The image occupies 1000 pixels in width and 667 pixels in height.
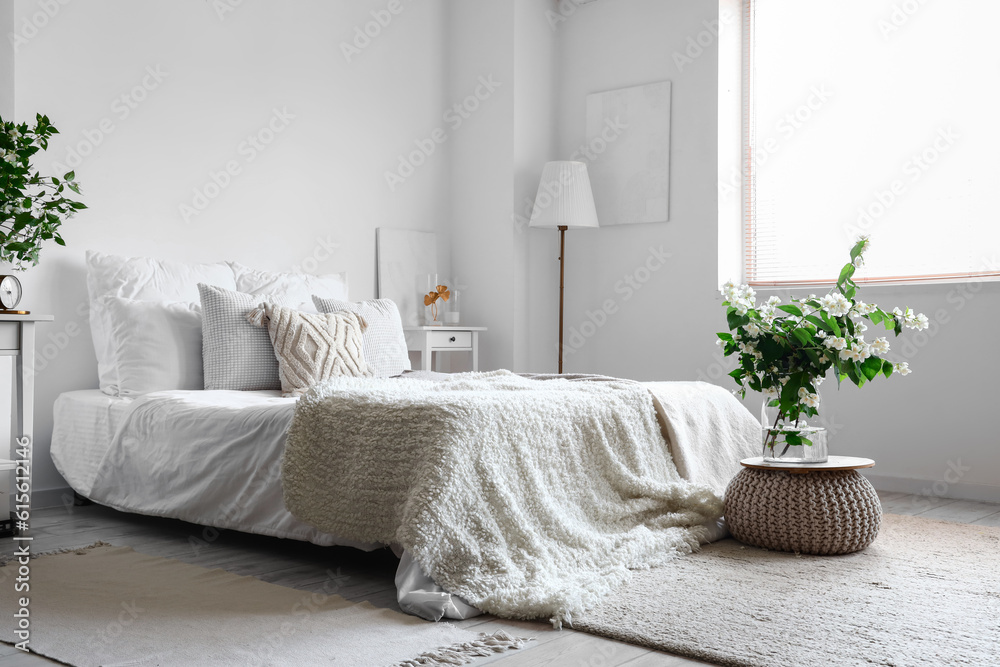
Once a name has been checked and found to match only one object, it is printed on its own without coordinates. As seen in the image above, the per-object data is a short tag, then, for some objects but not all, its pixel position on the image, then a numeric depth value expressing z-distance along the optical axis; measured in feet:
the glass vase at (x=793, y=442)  9.09
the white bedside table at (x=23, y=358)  9.45
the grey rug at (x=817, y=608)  6.18
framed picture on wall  16.16
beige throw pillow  10.97
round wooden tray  8.81
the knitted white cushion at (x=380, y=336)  12.41
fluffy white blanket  7.25
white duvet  8.78
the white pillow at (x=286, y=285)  13.02
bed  7.71
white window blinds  13.38
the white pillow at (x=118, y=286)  11.53
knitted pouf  8.82
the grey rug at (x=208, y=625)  6.08
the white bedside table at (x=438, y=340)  15.69
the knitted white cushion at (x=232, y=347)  11.12
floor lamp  16.06
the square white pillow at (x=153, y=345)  11.18
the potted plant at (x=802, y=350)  8.82
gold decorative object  16.29
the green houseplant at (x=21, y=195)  9.54
